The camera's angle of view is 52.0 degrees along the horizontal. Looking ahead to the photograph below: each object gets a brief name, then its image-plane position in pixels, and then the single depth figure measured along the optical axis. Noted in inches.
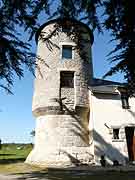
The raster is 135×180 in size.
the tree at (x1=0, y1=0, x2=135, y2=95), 159.2
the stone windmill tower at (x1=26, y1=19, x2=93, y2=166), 400.3
